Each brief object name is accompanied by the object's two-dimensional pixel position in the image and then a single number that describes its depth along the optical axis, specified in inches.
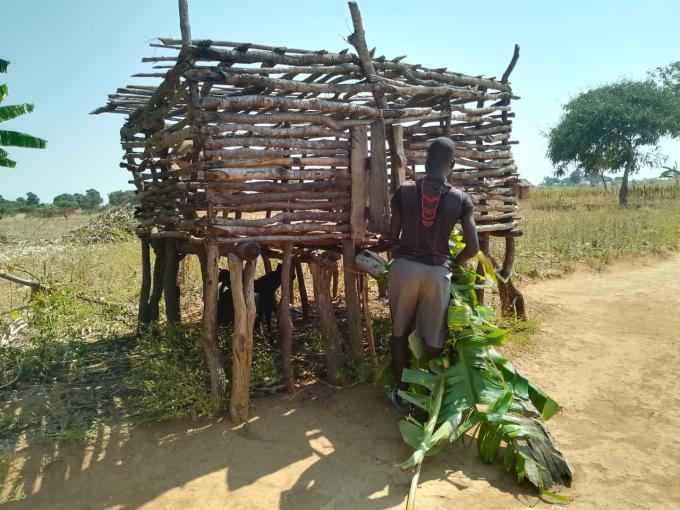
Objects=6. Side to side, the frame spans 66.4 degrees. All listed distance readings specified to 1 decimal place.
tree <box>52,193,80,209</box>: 1524.4
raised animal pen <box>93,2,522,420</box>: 170.6
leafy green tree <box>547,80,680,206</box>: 924.6
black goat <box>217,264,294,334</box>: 221.9
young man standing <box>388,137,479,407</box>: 150.5
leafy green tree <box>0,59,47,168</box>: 163.5
